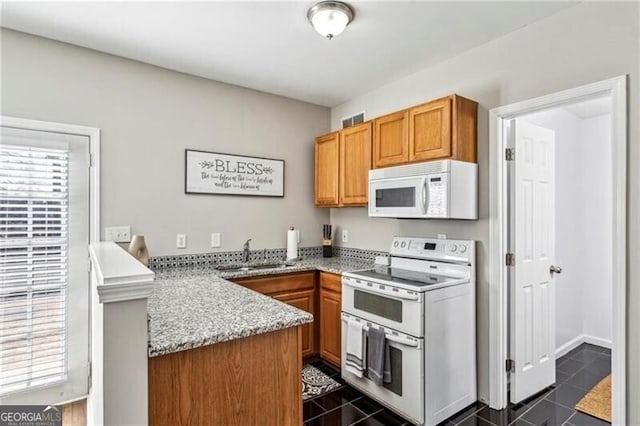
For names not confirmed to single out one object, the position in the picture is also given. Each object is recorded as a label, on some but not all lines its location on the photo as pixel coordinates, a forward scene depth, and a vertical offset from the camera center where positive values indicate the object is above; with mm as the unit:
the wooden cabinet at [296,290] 2891 -696
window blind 2221 -365
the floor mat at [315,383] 2641 -1407
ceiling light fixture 1987 +1198
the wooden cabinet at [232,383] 1141 -636
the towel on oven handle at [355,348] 2492 -1026
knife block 3826 -407
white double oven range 2160 -789
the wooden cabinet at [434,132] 2410 +629
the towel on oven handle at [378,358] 2324 -1019
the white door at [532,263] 2494 -382
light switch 2613 -167
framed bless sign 3055 +377
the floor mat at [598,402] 2318 -1376
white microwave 2369 +176
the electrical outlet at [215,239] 3158 -247
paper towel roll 3506 -333
